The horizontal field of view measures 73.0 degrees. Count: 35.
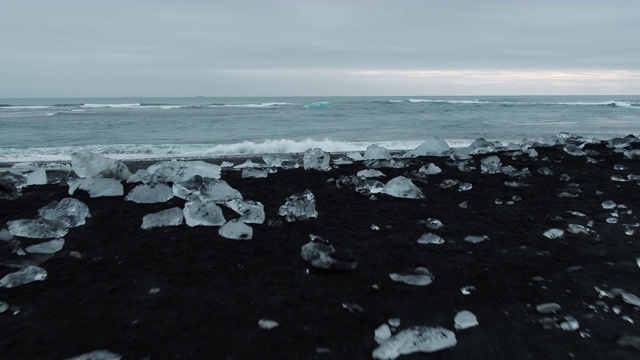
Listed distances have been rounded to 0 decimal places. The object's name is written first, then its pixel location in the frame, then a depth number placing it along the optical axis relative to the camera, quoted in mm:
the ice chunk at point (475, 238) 2686
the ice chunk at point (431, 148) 6973
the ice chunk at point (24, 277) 1980
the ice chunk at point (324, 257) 2211
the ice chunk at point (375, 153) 6422
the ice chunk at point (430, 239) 2662
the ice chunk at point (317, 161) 5484
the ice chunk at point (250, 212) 3062
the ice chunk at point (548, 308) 1815
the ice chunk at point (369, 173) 4879
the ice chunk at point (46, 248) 2432
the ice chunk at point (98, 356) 1437
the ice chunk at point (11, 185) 3736
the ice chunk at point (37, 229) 2680
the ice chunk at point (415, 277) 2090
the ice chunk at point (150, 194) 3625
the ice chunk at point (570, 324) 1680
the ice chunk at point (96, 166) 4461
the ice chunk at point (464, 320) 1702
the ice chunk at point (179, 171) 4498
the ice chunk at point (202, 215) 2980
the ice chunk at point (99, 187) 3830
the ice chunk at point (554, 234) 2756
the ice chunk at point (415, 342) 1515
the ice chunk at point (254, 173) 4828
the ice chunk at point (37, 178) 4574
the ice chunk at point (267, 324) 1673
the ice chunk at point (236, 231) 2713
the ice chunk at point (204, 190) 3584
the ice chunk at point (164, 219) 2945
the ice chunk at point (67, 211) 3000
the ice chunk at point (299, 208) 3184
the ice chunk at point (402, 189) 3844
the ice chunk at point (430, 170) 5008
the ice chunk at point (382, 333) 1596
